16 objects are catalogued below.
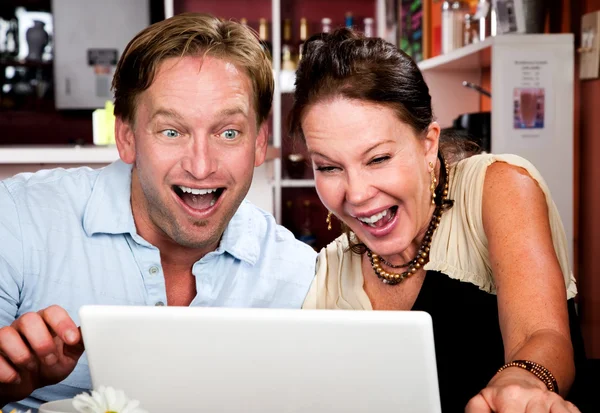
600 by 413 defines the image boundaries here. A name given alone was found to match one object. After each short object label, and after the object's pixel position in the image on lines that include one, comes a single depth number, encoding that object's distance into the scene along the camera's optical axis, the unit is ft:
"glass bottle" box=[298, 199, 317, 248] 19.03
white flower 2.28
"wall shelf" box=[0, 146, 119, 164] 9.07
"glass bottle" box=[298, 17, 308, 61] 19.01
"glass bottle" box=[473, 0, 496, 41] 10.41
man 4.97
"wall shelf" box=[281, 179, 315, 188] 18.59
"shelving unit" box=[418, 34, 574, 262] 9.14
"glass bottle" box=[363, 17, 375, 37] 19.29
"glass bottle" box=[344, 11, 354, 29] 19.24
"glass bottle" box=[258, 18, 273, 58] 18.62
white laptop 2.60
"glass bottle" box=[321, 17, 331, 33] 19.10
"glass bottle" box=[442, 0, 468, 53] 12.19
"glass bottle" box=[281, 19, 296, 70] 18.70
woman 4.54
